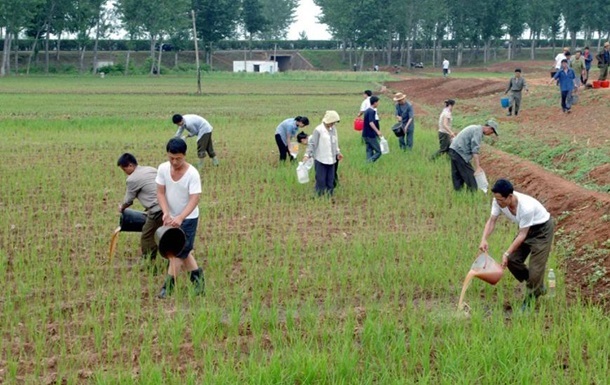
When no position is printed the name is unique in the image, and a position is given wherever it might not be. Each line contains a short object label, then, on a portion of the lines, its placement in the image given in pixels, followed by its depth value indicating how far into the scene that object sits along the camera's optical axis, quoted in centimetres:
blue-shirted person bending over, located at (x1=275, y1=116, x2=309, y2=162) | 1603
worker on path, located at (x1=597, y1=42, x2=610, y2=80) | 2571
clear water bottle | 788
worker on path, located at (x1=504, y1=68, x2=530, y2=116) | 2316
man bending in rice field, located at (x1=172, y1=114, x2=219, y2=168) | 1555
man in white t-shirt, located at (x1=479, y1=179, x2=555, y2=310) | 755
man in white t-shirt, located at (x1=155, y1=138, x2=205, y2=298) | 792
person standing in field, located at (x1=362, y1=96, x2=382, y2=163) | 1589
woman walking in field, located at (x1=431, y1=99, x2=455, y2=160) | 1553
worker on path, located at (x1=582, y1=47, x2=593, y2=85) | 2835
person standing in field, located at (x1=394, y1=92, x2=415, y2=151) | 1759
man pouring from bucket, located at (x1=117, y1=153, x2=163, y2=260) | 934
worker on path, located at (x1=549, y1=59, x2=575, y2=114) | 2175
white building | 8512
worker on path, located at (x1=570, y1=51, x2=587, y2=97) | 2567
